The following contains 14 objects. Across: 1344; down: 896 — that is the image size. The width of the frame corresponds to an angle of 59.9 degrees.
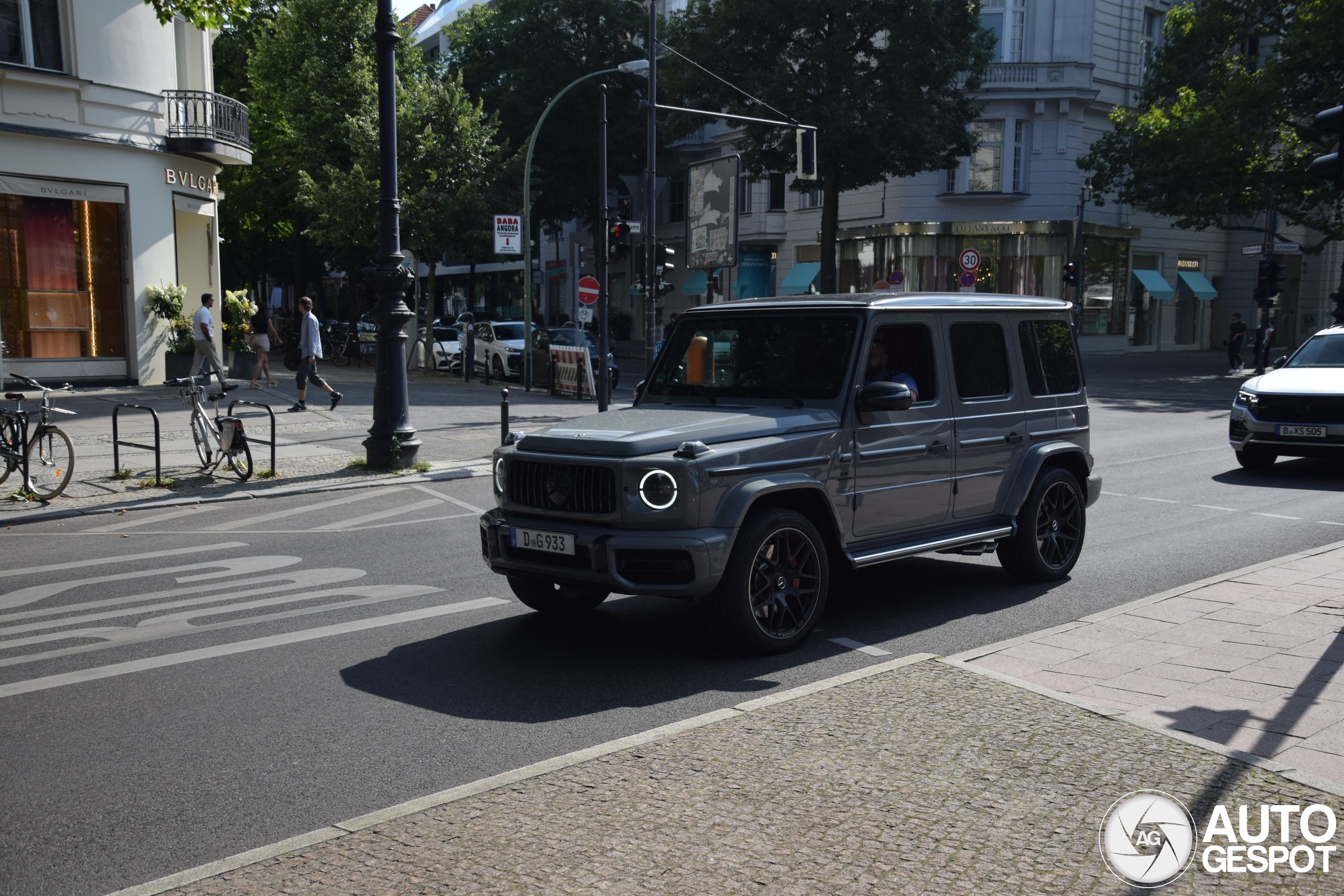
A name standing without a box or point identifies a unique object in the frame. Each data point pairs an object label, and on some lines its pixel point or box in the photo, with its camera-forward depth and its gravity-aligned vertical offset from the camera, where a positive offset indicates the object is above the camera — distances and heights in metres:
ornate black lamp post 13.55 +0.12
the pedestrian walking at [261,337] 23.52 -0.38
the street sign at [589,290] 29.36 +0.77
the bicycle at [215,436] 12.82 -1.31
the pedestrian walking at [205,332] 21.47 -0.27
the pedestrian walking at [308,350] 20.58 -0.56
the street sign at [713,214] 23.92 +2.26
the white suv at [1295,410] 12.77 -0.95
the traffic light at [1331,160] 7.83 +1.18
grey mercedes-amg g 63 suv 5.77 -0.78
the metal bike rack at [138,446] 12.48 -1.53
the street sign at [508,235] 25.34 +1.85
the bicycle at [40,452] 11.57 -1.35
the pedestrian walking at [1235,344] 37.22 -0.61
